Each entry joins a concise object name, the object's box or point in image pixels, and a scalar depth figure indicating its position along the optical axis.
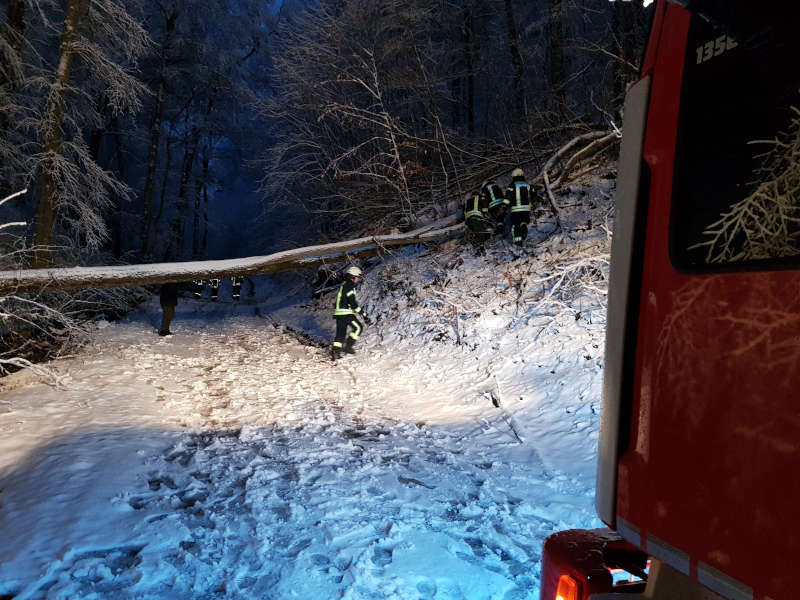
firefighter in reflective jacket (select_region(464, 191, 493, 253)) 10.83
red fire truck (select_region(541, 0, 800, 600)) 1.11
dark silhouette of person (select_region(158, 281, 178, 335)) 11.32
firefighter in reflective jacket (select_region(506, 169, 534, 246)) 9.99
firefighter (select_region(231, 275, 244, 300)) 19.40
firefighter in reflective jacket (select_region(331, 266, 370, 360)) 9.66
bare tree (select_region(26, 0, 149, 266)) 9.61
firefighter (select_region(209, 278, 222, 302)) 20.92
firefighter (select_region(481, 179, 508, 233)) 10.57
